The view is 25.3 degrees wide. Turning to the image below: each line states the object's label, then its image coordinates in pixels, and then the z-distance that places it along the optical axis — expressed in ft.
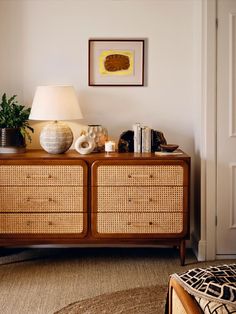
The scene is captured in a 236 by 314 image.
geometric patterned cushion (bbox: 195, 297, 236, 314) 6.07
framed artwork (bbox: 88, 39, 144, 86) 13.97
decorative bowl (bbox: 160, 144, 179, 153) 12.95
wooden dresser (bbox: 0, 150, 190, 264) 12.50
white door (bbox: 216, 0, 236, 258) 12.96
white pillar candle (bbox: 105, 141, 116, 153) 13.39
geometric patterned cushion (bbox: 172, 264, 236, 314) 6.16
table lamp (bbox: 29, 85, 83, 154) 12.87
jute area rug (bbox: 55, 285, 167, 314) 10.02
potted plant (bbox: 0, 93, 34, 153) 13.08
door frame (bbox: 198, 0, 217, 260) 12.90
